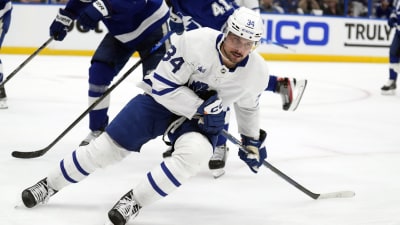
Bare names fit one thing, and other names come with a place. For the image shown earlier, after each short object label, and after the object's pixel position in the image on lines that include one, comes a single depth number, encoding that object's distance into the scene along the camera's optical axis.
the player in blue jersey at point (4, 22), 9.04
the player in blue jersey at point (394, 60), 12.59
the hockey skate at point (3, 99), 9.21
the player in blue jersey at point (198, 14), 6.97
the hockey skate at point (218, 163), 6.19
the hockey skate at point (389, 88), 12.55
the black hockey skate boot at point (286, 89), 5.49
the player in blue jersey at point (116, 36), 6.52
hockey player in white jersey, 4.42
